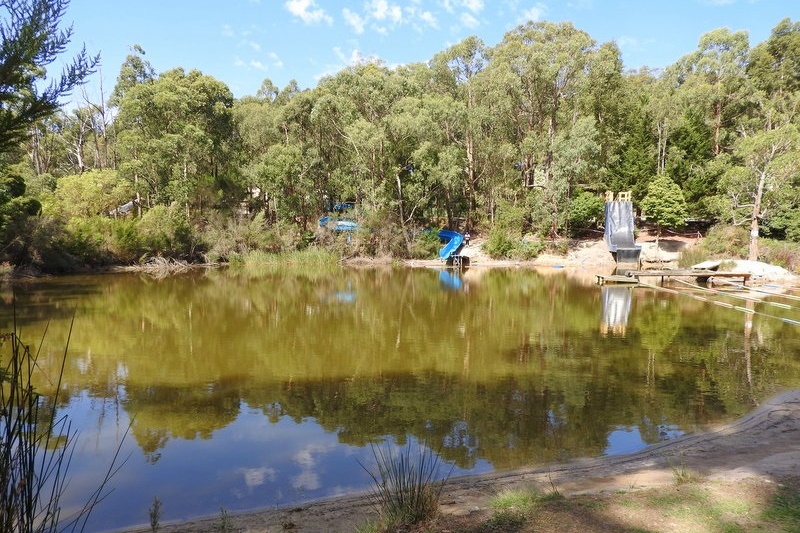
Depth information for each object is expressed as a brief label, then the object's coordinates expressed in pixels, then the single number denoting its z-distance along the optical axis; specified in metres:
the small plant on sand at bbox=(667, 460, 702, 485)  4.39
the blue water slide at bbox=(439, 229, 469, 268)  29.66
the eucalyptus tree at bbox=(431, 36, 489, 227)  32.04
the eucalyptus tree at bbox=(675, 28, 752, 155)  30.39
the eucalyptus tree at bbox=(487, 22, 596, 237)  30.00
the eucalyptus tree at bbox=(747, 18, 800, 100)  31.06
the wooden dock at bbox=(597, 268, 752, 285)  19.70
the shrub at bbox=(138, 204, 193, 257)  26.38
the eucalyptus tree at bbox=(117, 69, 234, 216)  27.91
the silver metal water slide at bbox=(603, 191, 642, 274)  25.84
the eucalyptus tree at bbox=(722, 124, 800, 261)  21.36
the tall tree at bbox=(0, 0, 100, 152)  3.02
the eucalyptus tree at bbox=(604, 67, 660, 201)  31.06
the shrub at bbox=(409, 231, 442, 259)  31.12
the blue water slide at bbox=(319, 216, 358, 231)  31.41
